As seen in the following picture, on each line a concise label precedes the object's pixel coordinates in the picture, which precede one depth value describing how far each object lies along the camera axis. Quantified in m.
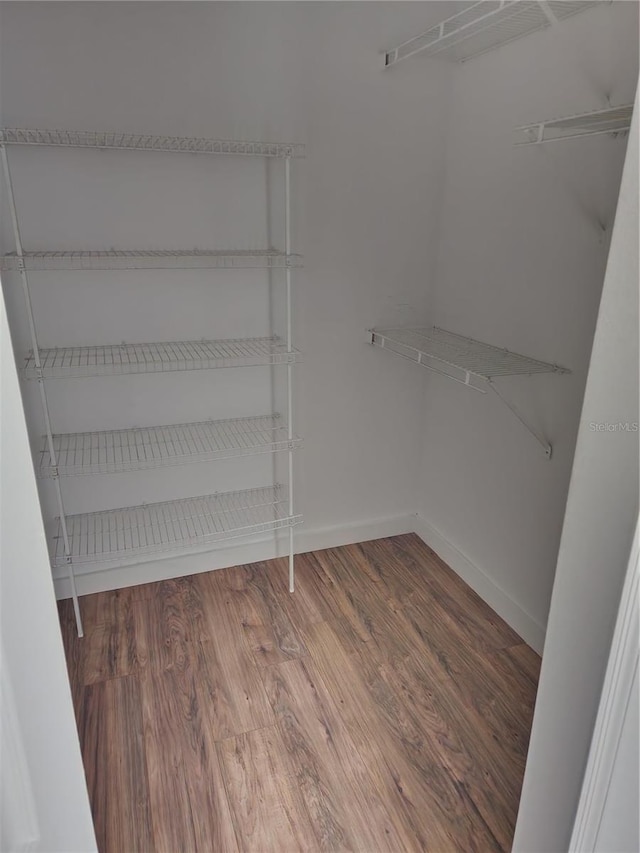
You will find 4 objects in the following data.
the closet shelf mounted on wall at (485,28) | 1.75
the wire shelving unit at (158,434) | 2.02
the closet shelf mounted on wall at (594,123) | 1.48
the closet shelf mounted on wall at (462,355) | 2.01
